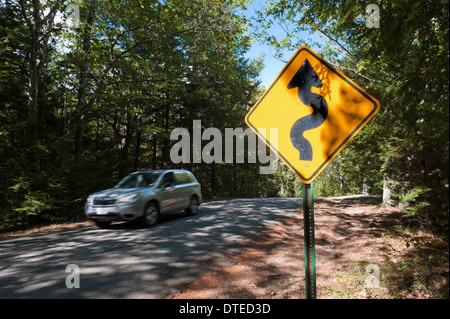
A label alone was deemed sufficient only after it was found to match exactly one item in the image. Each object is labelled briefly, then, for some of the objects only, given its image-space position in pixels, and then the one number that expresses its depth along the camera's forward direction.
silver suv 7.43
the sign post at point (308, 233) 2.23
